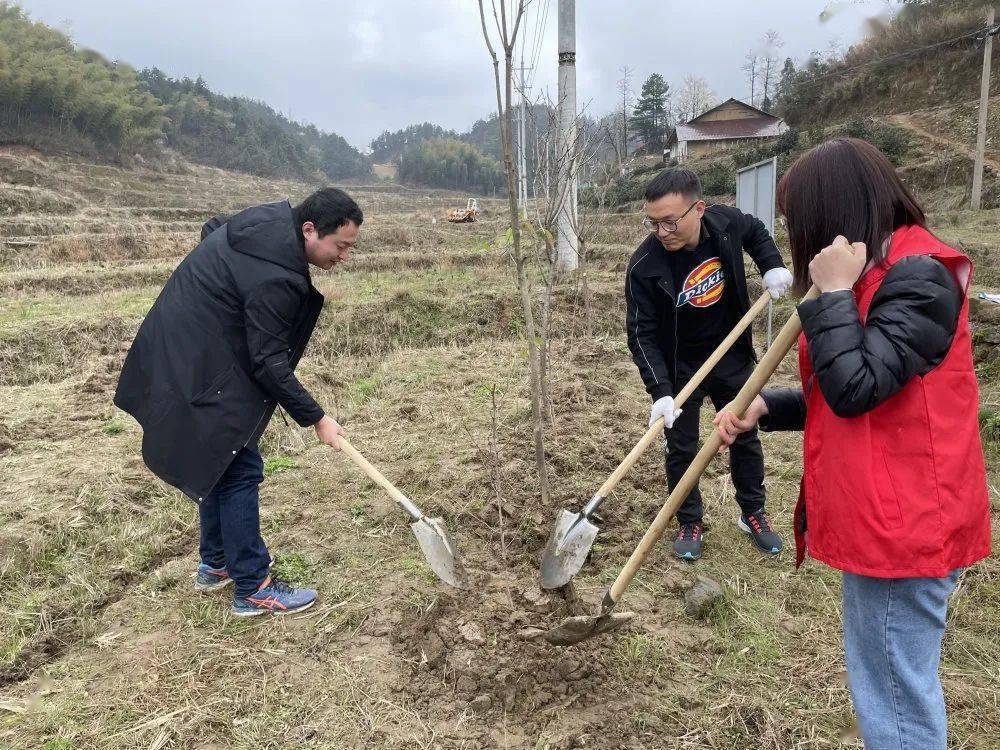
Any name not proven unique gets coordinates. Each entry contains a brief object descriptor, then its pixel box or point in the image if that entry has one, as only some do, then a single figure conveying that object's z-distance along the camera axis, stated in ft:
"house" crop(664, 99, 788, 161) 110.22
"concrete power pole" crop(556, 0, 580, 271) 27.12
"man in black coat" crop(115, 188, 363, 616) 8.04
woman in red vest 3.89
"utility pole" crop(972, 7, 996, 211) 45.24
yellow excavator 87.81
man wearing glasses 8.72
